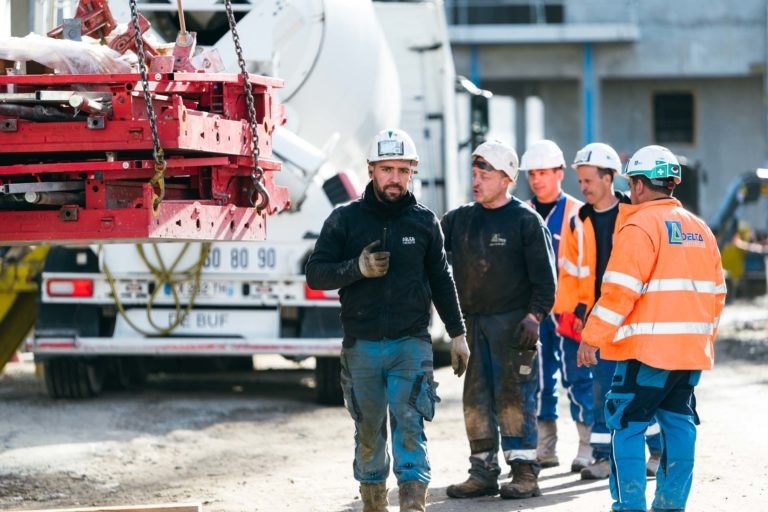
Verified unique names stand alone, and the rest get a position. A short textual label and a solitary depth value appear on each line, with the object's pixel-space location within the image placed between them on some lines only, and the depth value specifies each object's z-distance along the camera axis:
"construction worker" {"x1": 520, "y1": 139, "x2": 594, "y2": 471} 17.44
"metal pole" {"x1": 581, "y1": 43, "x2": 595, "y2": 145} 65.56
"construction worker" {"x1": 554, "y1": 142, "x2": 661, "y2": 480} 16.50
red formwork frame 12.07
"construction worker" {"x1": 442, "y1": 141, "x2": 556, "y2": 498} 15.58
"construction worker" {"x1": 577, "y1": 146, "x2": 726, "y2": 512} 13.22
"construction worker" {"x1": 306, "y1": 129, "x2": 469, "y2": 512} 13.58
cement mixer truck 20.72
